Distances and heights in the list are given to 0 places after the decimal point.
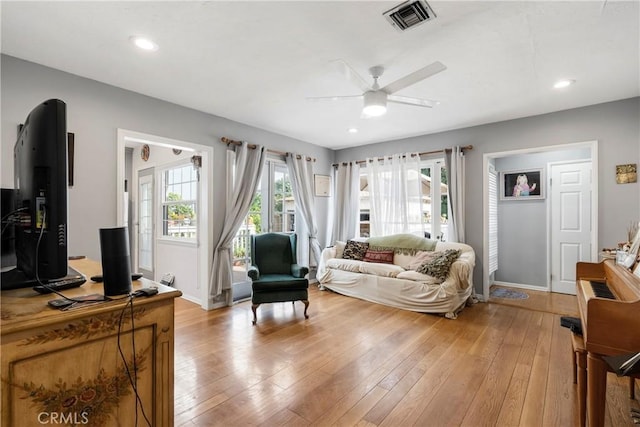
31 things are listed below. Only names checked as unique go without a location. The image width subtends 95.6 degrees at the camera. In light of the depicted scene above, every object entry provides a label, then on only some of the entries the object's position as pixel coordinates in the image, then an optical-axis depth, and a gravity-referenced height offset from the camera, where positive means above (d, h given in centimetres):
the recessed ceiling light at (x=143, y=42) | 215 +130
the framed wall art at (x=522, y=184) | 478 +47
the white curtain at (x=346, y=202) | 548 +21
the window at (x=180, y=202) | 435 +18
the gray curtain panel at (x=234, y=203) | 385 +14
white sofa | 358 -94
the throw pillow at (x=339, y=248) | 499 -61
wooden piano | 133 -59
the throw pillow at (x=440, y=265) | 368 -68
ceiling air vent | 180 +129
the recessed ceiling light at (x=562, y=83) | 285 +129
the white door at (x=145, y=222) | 506 -15
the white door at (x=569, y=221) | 439 -14
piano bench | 163 -95
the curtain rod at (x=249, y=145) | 394 +99
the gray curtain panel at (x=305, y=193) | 489 +35
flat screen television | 107 +8
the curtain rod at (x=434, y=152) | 427 +96
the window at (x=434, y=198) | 470 +23
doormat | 441 -128
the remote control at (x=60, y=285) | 117 -30
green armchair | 343 -77
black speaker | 113 -19
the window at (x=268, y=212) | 450 +2
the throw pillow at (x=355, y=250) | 479 -62
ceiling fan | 230 +104
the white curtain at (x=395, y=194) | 476 +31
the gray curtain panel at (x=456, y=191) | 430 +32
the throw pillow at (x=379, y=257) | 457 -70
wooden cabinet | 90 -52
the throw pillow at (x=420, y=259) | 402 -65
